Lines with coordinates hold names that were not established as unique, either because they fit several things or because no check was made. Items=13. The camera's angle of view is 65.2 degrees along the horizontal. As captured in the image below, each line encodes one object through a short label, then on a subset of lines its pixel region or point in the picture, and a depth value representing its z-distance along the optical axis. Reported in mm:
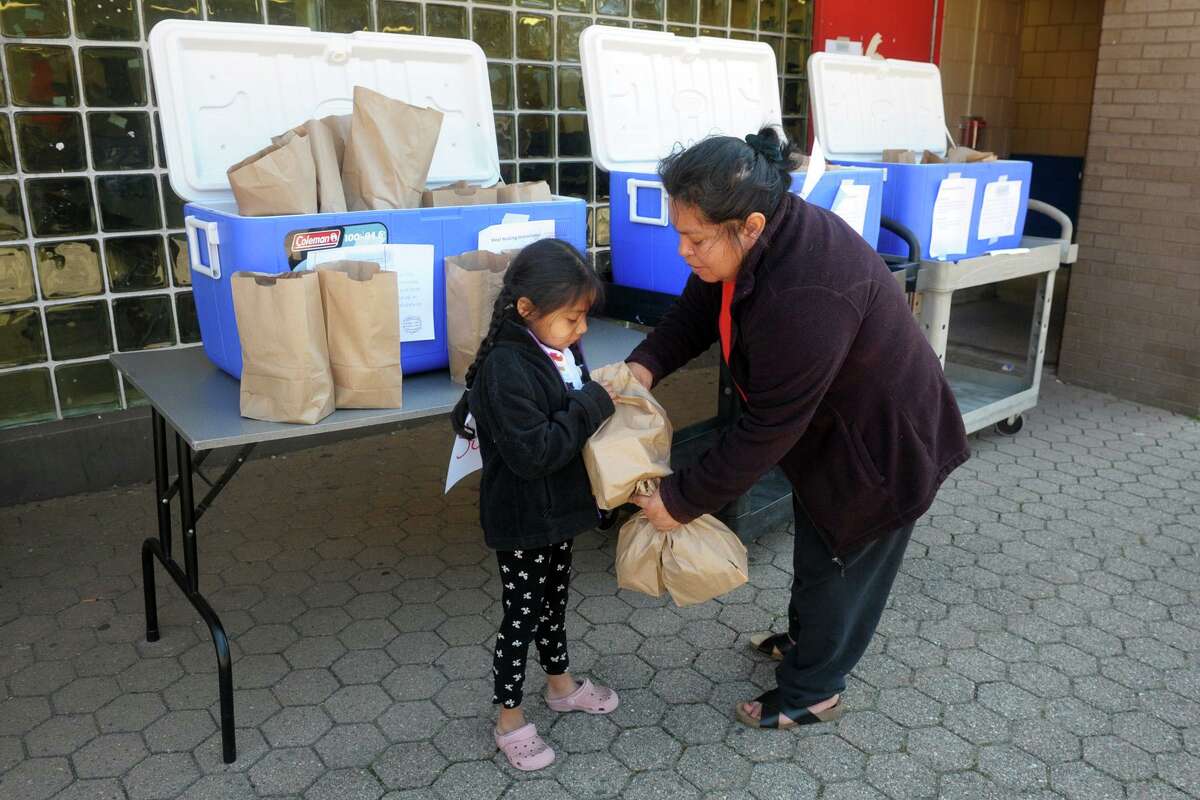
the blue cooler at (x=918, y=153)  3645
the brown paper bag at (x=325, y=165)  2408
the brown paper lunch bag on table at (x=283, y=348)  2119
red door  5570
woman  1910
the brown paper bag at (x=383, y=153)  2488
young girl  1971
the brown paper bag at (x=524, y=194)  2768
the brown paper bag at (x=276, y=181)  2260
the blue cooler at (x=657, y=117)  3107
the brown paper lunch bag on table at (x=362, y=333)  2188
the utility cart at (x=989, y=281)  3701
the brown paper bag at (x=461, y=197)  2662
